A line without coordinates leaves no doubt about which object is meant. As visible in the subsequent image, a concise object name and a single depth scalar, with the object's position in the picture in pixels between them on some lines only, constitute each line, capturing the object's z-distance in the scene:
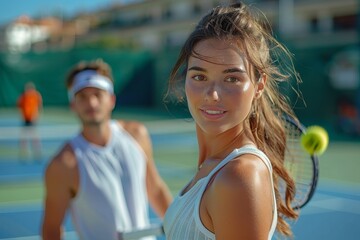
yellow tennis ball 1.93
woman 1.18
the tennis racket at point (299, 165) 1.83
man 2.61
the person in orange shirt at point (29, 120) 11.79
